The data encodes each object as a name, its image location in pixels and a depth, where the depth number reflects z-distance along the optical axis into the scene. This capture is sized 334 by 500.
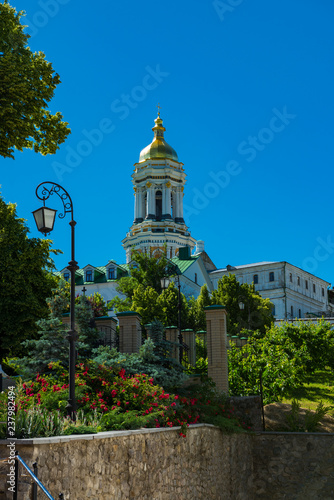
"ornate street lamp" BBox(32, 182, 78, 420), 11.33
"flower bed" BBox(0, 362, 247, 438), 9.62
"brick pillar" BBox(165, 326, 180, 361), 21.86
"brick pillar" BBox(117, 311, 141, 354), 18.11
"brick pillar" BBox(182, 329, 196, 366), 23.19
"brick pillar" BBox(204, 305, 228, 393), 18.89
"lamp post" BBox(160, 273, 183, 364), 21.09
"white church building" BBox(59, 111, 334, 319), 81.00
